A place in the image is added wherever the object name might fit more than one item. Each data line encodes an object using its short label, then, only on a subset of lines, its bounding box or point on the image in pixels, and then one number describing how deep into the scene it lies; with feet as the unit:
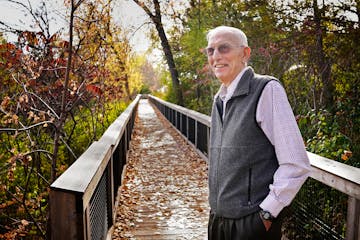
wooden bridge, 5.46
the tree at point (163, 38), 53.06
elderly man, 5.04
